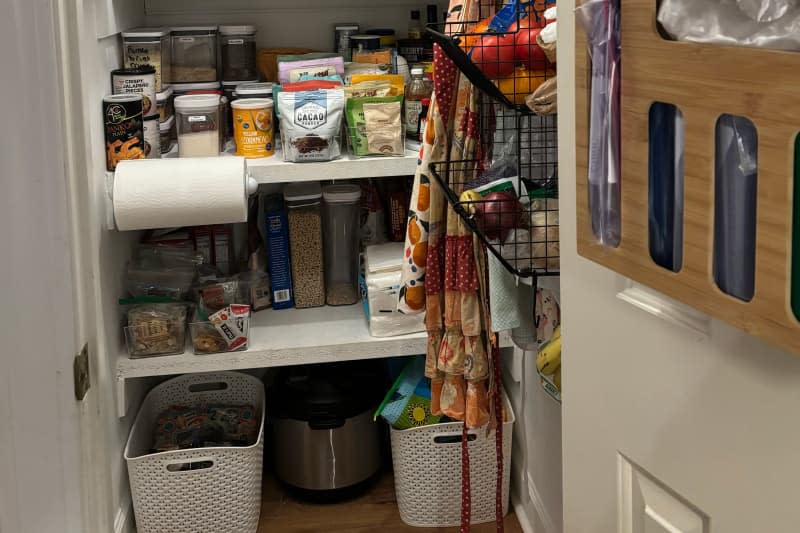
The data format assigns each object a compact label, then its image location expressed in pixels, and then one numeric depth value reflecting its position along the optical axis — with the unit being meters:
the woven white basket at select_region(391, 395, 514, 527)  2.23
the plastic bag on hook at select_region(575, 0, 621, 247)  0.68
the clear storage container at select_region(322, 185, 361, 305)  2.42
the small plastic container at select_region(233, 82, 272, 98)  2.25
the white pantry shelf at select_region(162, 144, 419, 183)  2.11
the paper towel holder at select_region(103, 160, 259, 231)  1.99
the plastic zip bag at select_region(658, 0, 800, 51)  0.55
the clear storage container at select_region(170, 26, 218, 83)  2.32
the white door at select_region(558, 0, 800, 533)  0.67
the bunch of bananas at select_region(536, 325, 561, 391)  1.54
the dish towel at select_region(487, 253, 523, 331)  1.58
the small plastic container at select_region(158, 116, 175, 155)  2.22
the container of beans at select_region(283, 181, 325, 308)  2.38
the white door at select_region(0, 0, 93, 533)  0.98
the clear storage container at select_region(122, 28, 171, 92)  2.19
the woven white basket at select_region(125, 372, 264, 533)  2.13
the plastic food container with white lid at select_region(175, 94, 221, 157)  2.14
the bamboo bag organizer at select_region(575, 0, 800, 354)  0.53
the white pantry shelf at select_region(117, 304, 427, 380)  2.12
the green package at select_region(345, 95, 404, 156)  2.15
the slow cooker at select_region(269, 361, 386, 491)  2.31
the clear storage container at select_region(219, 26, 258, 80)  2.38
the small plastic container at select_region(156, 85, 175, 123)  2.21
